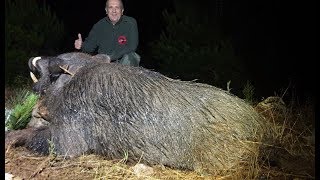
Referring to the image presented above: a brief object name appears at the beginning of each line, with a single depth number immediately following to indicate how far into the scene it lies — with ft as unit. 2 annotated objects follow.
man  9.45
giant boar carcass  7.00
